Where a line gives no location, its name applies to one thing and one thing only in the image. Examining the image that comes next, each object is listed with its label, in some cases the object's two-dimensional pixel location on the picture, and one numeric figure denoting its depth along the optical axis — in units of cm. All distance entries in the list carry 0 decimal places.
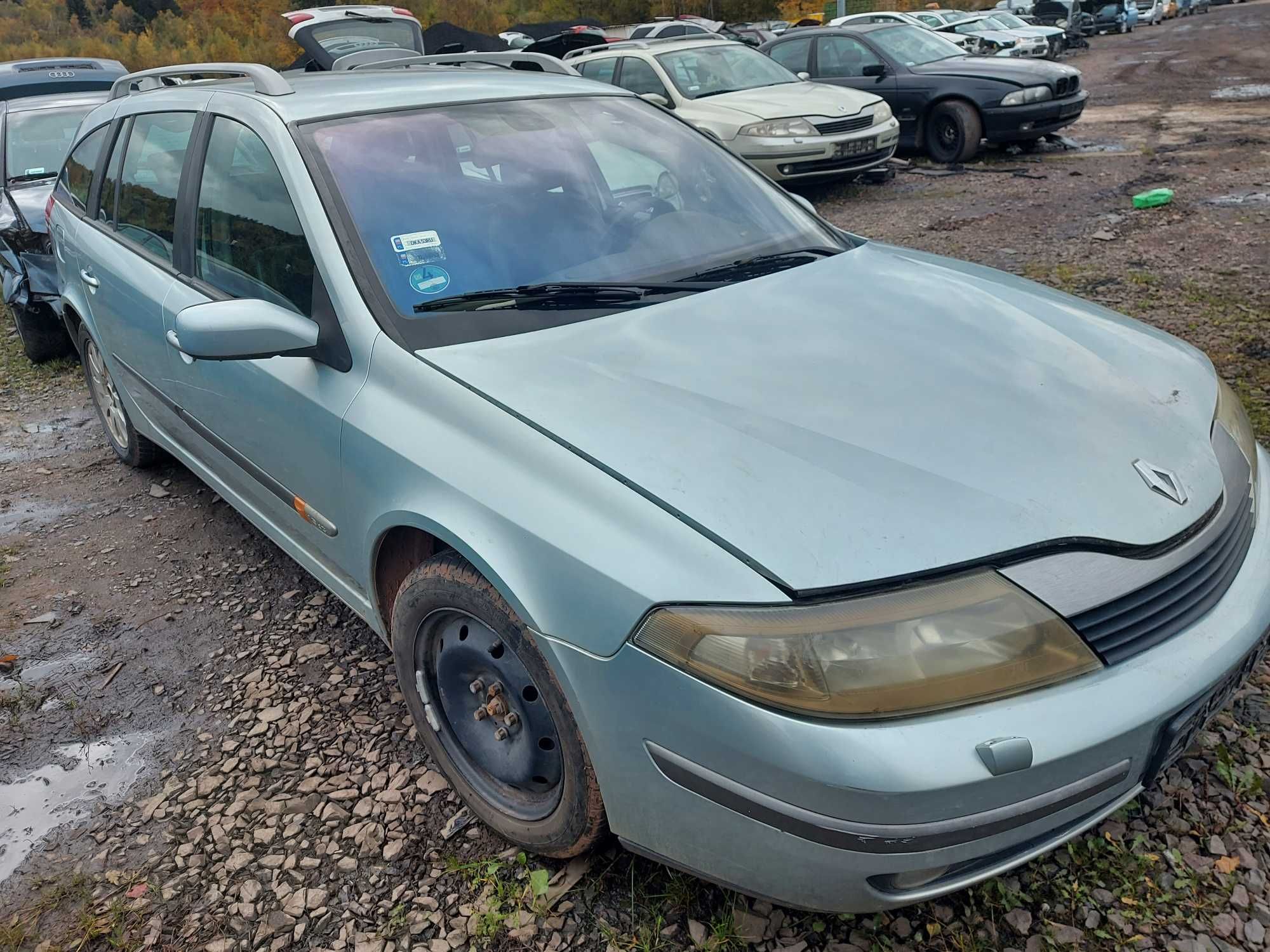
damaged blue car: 572
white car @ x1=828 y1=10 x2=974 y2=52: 1405
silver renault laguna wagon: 147
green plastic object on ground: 706
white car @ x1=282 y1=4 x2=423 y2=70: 798
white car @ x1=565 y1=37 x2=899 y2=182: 826
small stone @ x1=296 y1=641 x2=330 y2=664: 288
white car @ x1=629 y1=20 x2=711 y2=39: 1709
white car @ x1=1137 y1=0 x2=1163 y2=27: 3294
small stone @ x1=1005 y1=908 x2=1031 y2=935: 180
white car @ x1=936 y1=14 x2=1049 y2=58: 1561
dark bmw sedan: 917
